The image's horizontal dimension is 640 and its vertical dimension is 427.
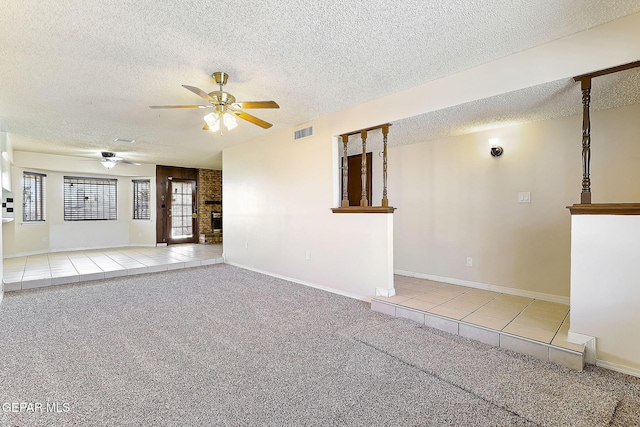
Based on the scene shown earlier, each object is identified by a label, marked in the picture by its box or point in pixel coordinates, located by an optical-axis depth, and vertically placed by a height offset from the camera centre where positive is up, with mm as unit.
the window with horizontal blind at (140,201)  8664 +216
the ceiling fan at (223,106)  2854 +1010
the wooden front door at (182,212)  8909 -105
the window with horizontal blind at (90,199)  7707 +263
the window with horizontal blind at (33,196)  6791 +281
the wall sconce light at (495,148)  3824 +786
